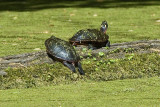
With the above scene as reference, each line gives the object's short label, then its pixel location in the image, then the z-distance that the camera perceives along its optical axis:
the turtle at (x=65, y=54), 8.59
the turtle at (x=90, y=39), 9.81
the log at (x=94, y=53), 8.63
